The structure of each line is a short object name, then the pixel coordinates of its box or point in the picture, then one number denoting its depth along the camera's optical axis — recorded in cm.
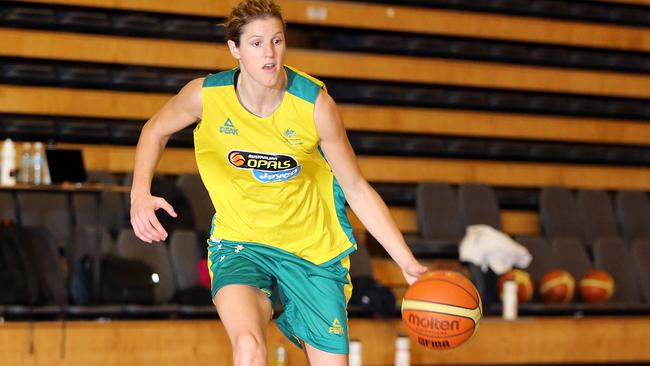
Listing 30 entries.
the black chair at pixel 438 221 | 1681
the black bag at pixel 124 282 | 1345
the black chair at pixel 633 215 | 1875
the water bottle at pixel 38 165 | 1443
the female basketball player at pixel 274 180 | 742
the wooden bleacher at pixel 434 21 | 1802
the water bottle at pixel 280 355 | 1324
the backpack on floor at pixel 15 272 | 1291
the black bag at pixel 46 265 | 1315
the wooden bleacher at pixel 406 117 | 1698
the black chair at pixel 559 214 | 1830
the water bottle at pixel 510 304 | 1526
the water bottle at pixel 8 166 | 1419
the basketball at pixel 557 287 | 1628
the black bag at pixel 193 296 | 1395
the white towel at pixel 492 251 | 1584
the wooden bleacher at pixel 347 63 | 1712
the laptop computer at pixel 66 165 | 1373
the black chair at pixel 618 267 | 1745
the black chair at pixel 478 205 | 1750
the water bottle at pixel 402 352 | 1370
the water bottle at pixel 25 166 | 1454
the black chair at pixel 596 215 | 1845
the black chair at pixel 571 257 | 1728
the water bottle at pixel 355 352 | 1305
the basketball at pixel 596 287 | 1661
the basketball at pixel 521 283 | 1583
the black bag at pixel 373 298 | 1430
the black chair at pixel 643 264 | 1752
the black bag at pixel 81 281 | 1337
